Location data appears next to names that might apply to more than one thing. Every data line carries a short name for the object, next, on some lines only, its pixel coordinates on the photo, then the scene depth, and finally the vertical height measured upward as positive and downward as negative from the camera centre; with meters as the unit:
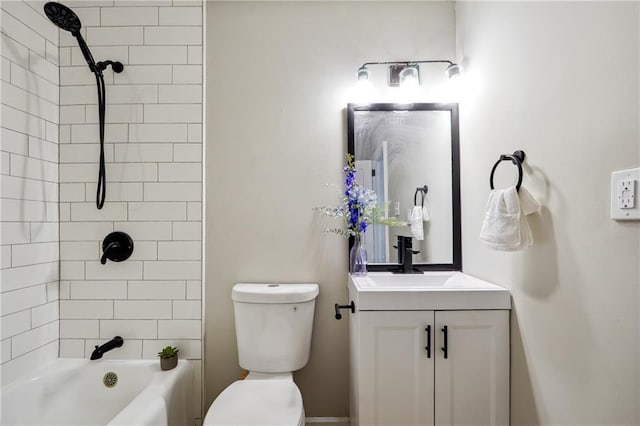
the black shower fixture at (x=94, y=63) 1.23 +0.78
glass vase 1.60 -0.22
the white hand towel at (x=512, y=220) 1.03 -0.01
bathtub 1.28 -0.82
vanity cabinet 1.20 -0.61
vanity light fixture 1.59 +0.78
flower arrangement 1.57 +0.04
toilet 1.49 -0.57
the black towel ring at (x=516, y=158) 1.09 +0.22
